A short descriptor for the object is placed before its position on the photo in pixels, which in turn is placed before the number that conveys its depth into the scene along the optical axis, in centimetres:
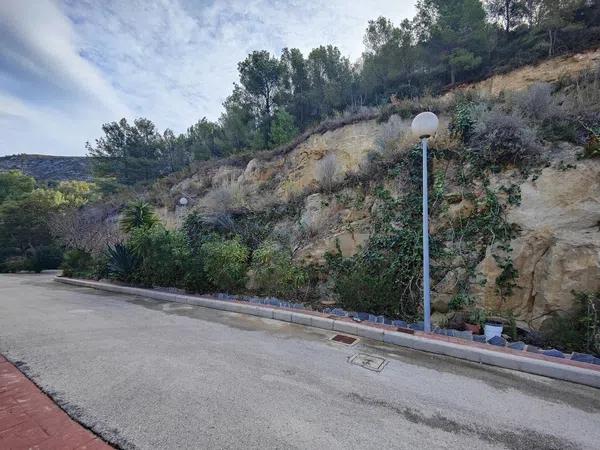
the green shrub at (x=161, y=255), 731
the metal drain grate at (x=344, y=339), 411
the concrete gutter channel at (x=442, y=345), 310
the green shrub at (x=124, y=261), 856
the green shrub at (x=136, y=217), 967
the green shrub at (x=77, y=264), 1103
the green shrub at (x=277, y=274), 627
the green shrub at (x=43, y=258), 1634
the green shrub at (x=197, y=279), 700
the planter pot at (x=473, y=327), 438
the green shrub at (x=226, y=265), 662
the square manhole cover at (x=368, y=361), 331
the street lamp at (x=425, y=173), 431
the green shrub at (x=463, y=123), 656
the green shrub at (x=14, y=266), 1628
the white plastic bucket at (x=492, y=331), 409
